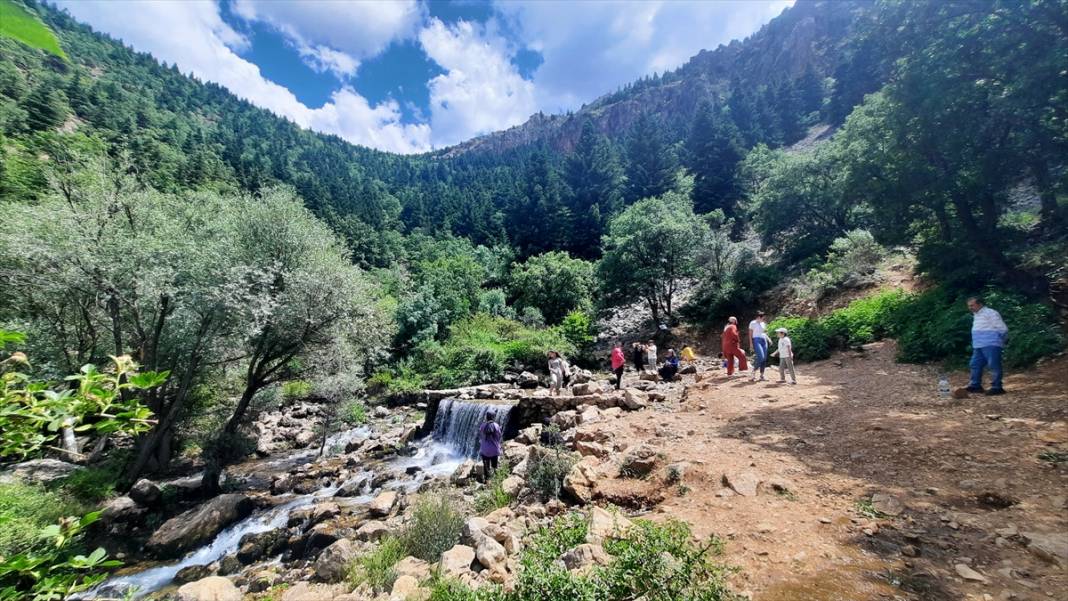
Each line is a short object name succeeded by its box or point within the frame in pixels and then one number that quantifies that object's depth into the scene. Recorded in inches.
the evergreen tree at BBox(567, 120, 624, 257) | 2362.2
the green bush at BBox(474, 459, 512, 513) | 291.6
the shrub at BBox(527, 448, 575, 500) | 274.2
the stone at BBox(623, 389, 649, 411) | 437.4
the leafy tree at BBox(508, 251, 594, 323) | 1496.1
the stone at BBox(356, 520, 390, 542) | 305.1
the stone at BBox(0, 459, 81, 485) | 420.8
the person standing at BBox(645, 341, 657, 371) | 735.2
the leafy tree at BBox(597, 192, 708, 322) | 1143.0
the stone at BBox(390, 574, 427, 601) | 181.9
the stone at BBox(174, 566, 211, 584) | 325.7
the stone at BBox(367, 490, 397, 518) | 385.8
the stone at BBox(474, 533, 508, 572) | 191.9
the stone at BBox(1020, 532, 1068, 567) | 137.5
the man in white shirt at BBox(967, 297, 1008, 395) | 297.4
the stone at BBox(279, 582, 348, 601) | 222.4
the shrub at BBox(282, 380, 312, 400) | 997.3
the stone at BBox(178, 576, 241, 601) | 238.8
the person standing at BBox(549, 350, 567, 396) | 609.9
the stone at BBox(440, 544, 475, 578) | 188.1
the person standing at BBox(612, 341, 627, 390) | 613.9
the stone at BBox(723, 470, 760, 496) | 215.9
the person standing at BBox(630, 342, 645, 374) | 789.1
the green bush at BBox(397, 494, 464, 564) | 242.6
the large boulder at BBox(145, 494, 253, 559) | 366.3
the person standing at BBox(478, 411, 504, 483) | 397.4
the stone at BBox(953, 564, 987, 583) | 136.3
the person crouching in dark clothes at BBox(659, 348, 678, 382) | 590.6
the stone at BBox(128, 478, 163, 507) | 442.0
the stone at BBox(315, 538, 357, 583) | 253.6
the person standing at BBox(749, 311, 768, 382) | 463.2
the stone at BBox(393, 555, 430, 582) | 210.8
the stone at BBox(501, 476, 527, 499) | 298.6
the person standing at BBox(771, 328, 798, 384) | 436.3
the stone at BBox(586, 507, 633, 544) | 181.8
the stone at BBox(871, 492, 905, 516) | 178.7
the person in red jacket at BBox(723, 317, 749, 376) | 526.0
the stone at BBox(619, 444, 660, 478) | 266.1
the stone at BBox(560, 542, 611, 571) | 163.7
